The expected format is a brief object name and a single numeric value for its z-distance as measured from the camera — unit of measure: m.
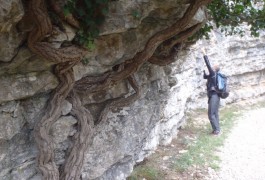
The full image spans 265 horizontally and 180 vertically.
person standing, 9.44
